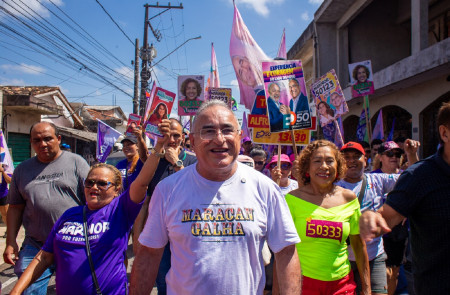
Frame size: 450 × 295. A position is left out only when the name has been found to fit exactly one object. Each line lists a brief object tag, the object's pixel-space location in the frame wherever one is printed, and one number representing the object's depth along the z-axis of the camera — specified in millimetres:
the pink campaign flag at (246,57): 7102
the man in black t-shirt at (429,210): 2031
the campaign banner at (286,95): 5070
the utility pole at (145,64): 18312
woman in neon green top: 2809
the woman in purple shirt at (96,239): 2547
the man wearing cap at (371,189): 3316
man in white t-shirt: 1777
